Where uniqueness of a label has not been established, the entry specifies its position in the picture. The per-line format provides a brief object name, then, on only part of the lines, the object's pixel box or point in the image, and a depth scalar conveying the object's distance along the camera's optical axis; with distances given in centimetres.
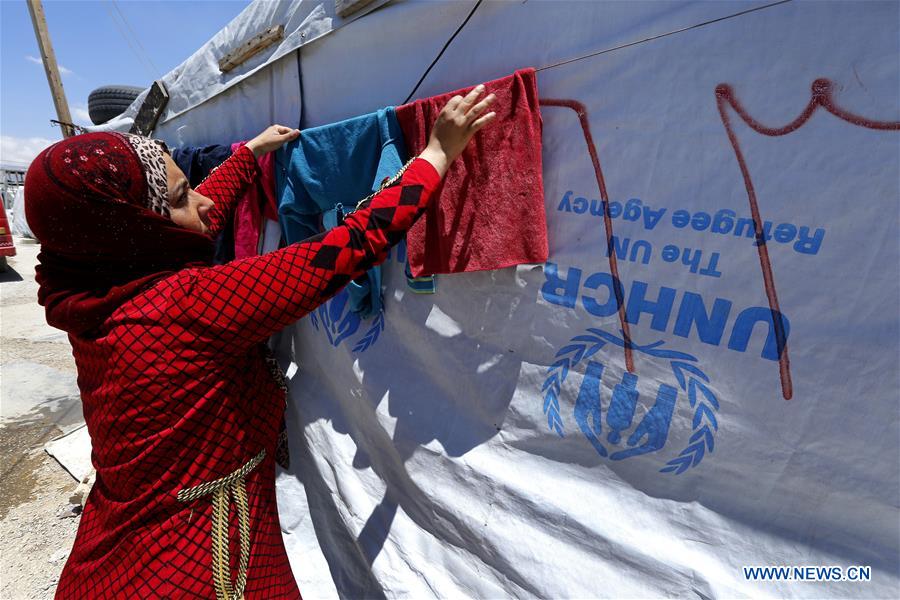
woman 78
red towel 100
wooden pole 460
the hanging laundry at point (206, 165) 190
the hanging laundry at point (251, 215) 170
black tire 392
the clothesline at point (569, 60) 78
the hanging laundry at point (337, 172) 121
